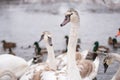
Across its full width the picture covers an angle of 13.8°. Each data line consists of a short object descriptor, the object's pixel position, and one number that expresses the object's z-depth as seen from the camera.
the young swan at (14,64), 7.27
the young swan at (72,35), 5.70
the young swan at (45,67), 6.62
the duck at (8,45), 11.69
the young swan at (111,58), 5.37
